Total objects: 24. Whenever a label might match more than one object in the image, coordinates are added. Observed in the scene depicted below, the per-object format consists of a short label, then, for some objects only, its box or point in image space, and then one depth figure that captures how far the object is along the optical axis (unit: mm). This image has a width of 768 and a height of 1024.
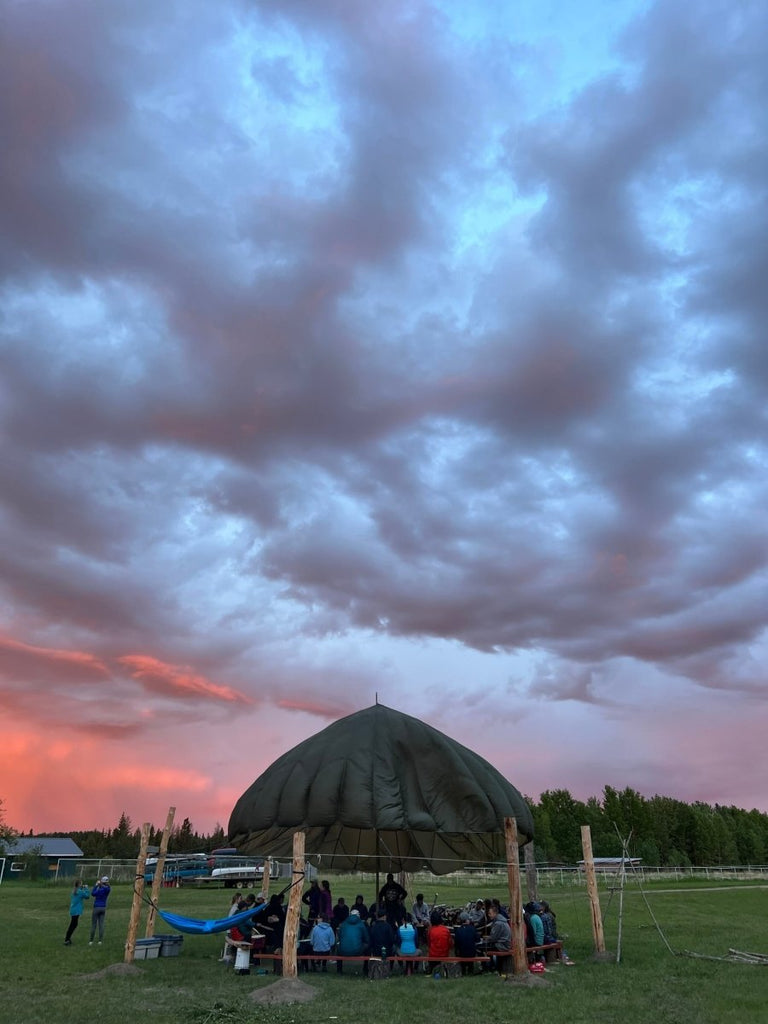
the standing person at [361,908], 19281
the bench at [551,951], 18328
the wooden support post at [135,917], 17594
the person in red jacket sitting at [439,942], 17500
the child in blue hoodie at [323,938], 17828
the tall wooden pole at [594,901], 18547
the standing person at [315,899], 20953
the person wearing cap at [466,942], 17484
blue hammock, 16688
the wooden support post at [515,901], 16672
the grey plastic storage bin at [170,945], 20186
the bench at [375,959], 17141
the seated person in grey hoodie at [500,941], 17391
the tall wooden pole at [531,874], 24372
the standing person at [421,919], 20516
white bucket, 17469
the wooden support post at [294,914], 15598
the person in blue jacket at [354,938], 17547
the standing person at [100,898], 22203
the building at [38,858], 58812
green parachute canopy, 18156
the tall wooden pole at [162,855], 18312
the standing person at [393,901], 20781
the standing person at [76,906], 22025
